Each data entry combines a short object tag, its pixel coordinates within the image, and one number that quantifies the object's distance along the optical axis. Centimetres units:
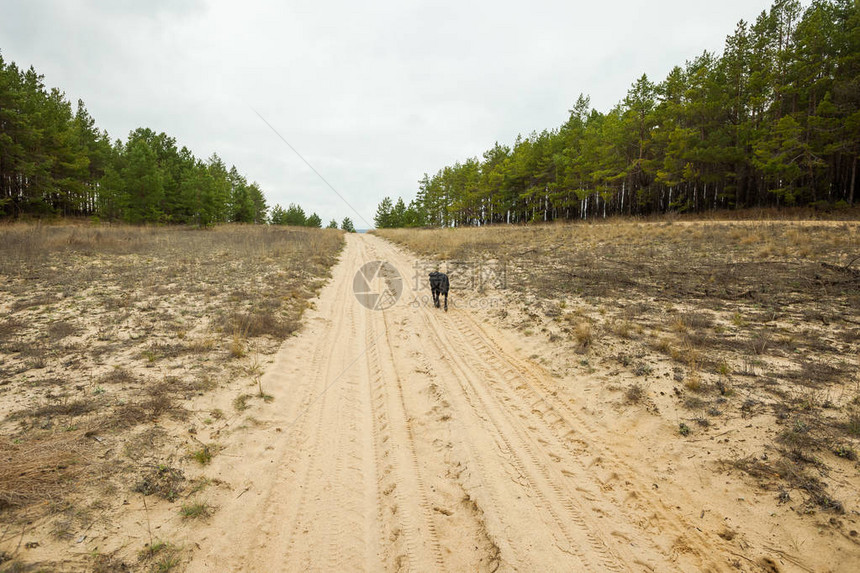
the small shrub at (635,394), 550
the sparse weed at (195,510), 338
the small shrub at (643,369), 610
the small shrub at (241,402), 528
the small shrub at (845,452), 380
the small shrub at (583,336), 743
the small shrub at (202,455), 412
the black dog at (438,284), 1159
